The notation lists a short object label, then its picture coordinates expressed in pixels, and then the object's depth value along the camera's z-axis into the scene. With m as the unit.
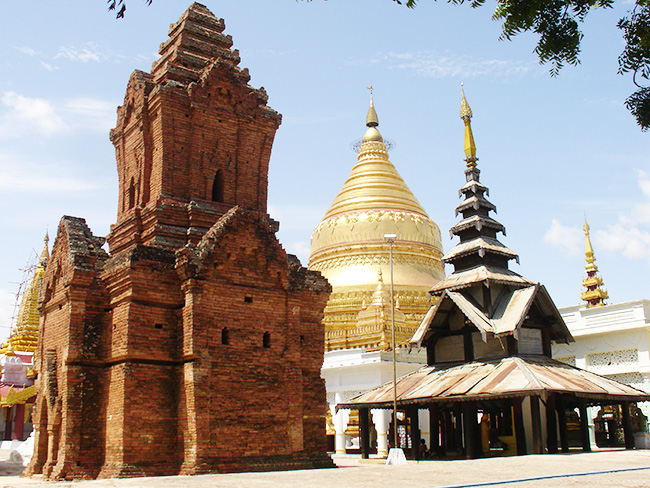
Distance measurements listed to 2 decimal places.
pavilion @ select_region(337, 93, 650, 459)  19.61
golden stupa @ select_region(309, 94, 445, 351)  38.09
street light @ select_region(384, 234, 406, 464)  18.36
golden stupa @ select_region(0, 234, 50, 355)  46.03
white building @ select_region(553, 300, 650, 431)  28.08
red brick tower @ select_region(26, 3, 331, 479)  16.11
